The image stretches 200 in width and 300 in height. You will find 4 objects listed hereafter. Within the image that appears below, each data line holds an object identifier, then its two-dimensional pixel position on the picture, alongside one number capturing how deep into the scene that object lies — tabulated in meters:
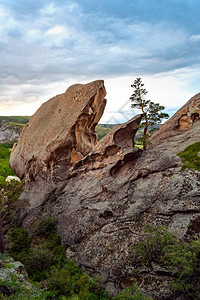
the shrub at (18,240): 18.67
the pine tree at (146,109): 21.30
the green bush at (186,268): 9.91
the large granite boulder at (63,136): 24.72
